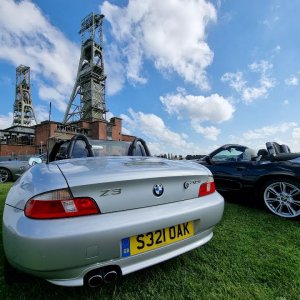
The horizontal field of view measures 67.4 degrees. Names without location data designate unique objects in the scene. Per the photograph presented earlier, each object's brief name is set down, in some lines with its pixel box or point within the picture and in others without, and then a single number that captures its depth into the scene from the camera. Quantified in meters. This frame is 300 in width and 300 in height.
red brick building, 34.09
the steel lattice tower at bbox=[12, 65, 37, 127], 60.81
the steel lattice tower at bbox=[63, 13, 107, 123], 48.88
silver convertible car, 1.29
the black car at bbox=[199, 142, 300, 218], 3.45
